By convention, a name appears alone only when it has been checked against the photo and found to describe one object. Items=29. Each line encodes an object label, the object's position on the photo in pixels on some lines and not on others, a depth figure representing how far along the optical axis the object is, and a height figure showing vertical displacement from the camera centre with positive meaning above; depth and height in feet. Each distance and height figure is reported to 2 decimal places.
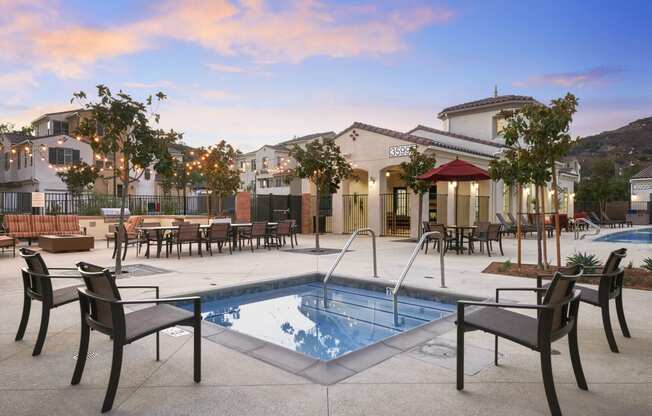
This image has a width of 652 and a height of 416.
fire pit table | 36.91 -3.42
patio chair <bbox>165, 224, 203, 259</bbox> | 33.27 -2.56
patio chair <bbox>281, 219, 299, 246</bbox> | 41.25 -2.15
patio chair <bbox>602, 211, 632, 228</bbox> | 84.40 -4.21
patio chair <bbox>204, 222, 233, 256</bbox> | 34.83 -2.48
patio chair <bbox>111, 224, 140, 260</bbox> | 32.07 -2.82
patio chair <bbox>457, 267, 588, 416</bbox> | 7.89 -2.72
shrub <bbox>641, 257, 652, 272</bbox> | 22.85 -3.53
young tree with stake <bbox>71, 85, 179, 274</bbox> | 23.75 +4.51
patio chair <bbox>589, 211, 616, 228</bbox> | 81.92 -3.86
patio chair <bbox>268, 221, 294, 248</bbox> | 40.06 -2.58
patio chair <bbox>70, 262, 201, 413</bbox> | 8.22 -2.67
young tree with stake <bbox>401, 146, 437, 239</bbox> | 48.06 +4.10
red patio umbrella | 37.60 +2.86
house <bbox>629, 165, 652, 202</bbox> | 108.88 +4.36
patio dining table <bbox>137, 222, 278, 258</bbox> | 33.19 -2.15
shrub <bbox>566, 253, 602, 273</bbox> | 22.65 -3.32
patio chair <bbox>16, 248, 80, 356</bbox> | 11.06 -2.53
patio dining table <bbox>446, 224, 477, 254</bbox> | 36.29 -3.52
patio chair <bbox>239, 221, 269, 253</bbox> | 38.45 -2.60
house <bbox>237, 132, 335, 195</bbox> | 130.25 +12.47
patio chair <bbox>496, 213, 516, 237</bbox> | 52.22 -3.15
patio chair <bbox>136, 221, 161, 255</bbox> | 33.76 -2.66
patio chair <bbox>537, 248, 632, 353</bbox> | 11.57 -2.72
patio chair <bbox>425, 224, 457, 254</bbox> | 34.56 -2.98
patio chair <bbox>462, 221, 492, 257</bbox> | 35.42 -2.72
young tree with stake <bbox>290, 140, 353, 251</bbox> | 38.29 +3.85
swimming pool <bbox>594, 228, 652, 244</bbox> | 53.50 -5.13
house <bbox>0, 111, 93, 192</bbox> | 84.89 +11.05
